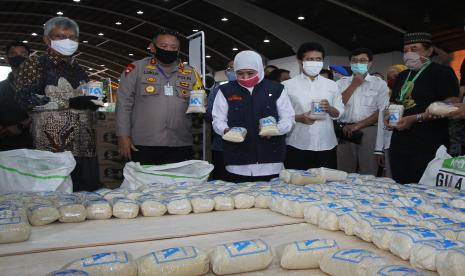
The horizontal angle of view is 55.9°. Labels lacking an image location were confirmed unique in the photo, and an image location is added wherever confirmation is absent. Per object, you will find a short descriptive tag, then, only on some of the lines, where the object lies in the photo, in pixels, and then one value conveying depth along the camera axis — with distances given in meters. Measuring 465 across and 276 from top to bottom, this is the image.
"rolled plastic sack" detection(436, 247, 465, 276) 0.96
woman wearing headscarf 2.88
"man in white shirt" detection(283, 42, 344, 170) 3.30
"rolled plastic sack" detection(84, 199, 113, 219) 1.55
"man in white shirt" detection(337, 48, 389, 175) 4.05
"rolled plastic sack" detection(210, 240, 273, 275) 1.04
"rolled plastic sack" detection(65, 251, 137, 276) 0.96
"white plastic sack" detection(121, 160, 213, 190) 2.26
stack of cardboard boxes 4.33
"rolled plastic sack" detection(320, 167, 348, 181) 2.25
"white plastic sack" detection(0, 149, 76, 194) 2.06
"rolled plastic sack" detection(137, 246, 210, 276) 0.99
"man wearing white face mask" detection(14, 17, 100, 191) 2.56
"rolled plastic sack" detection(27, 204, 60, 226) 1.45
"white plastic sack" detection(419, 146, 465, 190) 2.04
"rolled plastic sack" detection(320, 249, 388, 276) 0.97
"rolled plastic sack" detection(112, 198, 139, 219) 1.56
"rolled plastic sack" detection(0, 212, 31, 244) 1.22
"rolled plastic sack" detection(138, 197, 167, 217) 1.61
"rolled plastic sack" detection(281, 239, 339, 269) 1.08
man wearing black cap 2.84
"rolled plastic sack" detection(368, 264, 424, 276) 0.90
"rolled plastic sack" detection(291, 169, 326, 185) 2.16
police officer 3.13
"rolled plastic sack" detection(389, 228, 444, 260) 1.12
